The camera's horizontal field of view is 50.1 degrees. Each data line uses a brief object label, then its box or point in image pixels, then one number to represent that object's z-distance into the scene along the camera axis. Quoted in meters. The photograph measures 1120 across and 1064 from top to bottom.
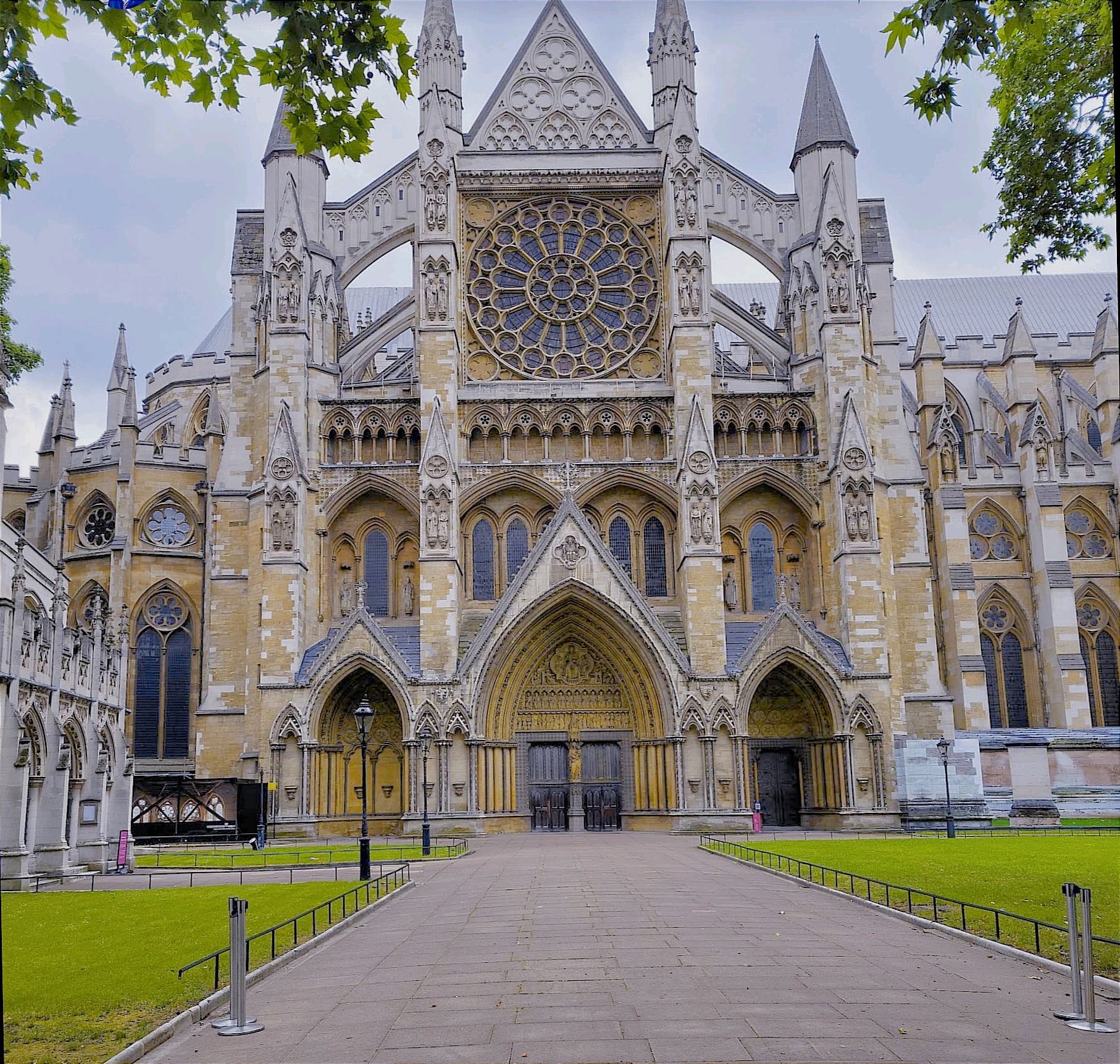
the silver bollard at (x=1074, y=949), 9.81
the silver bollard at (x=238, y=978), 10.03
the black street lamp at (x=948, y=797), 32.38
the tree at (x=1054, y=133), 15.81
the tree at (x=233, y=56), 7.82
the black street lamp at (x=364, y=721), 22.50
